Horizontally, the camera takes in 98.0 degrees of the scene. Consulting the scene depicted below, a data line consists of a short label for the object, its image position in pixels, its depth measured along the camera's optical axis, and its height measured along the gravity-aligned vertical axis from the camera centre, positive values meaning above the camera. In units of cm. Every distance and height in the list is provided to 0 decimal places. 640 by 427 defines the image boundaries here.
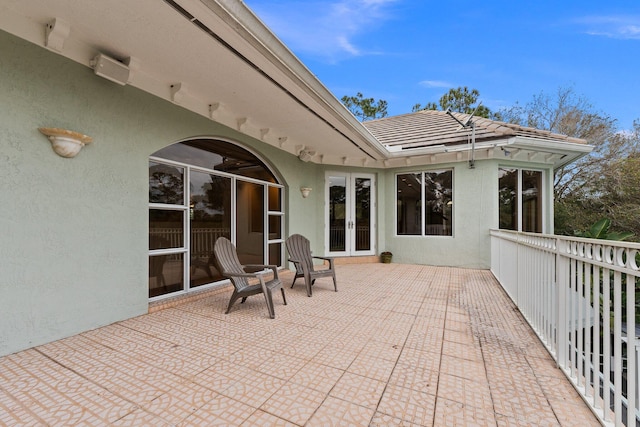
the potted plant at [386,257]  788 -125
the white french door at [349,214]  789 -4
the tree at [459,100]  1911 +798
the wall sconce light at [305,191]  710 +55
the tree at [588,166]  1058 +201
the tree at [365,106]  2144 +827
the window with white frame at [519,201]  700 +31
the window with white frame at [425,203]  744 +27
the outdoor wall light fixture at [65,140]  271 +72
